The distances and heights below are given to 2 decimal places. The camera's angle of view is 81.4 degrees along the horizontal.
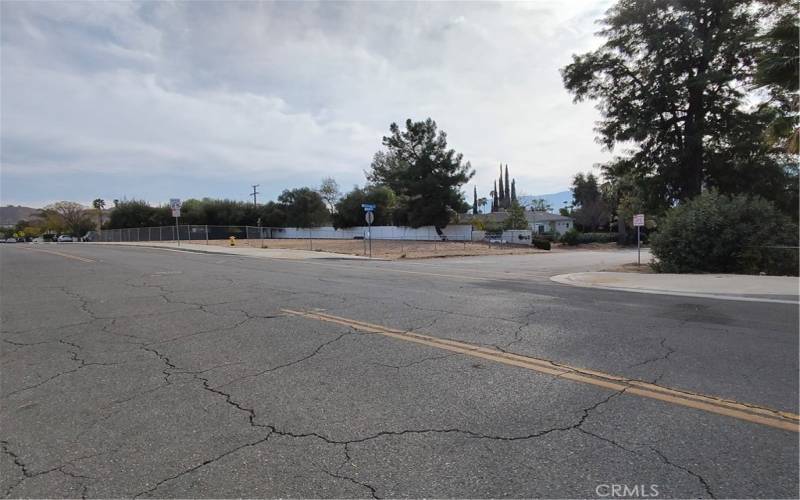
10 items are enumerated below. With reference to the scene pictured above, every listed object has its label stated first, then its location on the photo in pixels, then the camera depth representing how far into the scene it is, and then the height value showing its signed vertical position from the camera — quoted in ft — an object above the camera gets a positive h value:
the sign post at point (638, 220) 71.82 +1.27
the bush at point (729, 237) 50.26 -1.23
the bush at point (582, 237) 190.39 -3.58
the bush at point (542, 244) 154.40 -4.70
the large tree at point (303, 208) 237.66 +13.42
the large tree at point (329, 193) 281.54 +25.10
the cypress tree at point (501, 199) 367.52 +25.78
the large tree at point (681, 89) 69.72 +21.50
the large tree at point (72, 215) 338.75 +17.19
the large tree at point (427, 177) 166.50 +19.91
